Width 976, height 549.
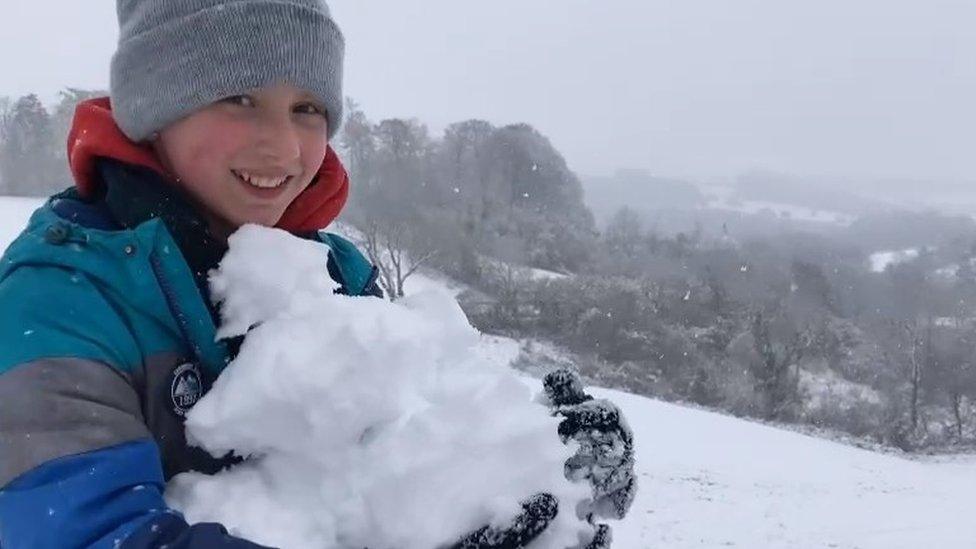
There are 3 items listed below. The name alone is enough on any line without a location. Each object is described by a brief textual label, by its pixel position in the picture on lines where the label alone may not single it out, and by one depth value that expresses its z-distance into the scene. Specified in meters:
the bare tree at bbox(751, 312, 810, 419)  30.17
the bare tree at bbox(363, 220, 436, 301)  32.94
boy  0.85
